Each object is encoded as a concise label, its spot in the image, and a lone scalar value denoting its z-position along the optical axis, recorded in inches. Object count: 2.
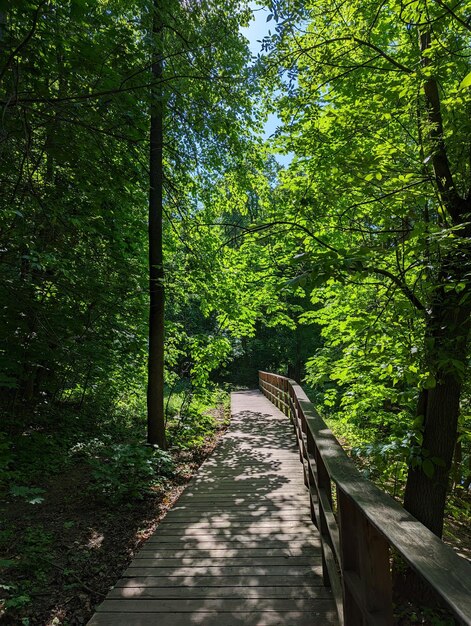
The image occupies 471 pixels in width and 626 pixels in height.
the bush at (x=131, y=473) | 201.3
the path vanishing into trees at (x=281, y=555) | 57.8
